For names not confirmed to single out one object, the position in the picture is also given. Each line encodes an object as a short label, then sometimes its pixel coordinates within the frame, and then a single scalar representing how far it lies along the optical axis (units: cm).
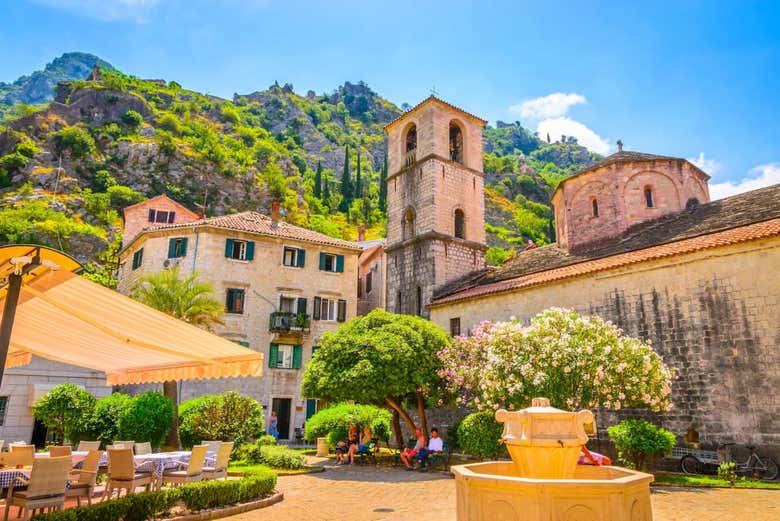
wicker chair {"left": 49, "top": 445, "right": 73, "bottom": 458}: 942
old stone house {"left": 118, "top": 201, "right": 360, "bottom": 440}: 2753
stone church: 1389
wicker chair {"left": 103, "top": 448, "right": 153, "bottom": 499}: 822
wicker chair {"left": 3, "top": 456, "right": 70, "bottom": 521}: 666
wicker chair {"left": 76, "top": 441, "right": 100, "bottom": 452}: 1086
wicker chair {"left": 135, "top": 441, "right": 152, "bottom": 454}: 1097
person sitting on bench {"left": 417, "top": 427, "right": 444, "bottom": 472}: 1548
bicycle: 1260
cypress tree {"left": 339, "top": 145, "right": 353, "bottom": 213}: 8468
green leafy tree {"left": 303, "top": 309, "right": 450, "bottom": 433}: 1659
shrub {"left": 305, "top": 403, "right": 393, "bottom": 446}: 2019
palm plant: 2167
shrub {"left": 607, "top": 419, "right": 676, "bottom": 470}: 1271
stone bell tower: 2719
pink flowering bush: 1234
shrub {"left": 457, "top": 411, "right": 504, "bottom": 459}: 1458
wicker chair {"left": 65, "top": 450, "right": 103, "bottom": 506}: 761
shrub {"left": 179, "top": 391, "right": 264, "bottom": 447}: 1675
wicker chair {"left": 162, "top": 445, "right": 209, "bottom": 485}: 911
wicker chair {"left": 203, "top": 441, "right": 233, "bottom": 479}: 970
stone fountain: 525
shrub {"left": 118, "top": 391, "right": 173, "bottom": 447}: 1581
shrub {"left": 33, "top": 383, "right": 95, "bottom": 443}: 1686
